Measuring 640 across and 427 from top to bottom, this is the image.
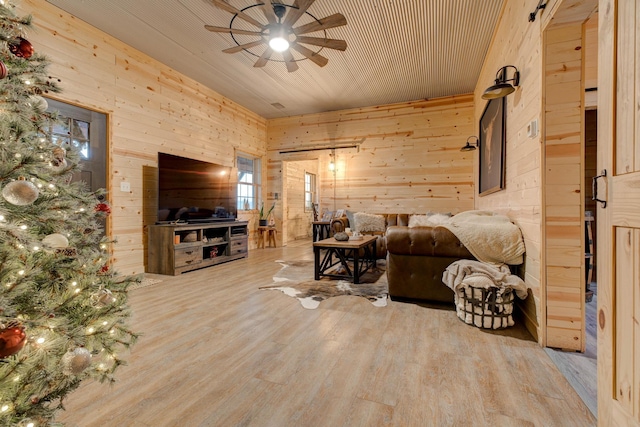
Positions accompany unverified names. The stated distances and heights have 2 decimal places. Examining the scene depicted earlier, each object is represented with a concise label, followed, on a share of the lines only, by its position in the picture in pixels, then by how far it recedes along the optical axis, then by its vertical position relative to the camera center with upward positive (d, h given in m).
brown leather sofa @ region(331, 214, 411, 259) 4.90 -0.17
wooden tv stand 3.93 -0.52
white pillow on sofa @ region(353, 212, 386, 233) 5.25 -0.18
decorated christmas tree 0.86 -0.20
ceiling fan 2.66 +1.85
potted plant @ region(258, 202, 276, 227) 6.59 -0.09
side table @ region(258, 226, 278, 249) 6.55 -0.53
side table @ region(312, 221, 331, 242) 5.91 -0.37
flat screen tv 4.07 +0.34
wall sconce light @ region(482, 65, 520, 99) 2.34 +1.03
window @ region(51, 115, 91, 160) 3.05 +0.84
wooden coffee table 3.37 -0.58
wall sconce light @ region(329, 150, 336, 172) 6.48 +1.15
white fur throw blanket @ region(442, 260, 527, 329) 2.13 -0.61
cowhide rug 2.86 -0.84
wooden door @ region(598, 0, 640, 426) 0.82 +0.00
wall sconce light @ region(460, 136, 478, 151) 4.41 +1.03
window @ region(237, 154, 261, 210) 6.32 +0.69
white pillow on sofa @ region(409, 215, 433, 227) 4.26 -0.07
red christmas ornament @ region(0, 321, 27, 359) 0.71 -0.33
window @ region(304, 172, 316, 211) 9.10 +0.75
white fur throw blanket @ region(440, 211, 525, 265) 2.28 -0.21
